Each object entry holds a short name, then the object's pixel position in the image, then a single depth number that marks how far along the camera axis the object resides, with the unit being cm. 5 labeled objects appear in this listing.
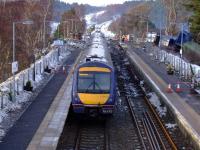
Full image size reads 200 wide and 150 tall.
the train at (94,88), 2502
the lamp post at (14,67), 2971
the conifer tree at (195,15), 4353
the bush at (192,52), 5975
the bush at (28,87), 3453
